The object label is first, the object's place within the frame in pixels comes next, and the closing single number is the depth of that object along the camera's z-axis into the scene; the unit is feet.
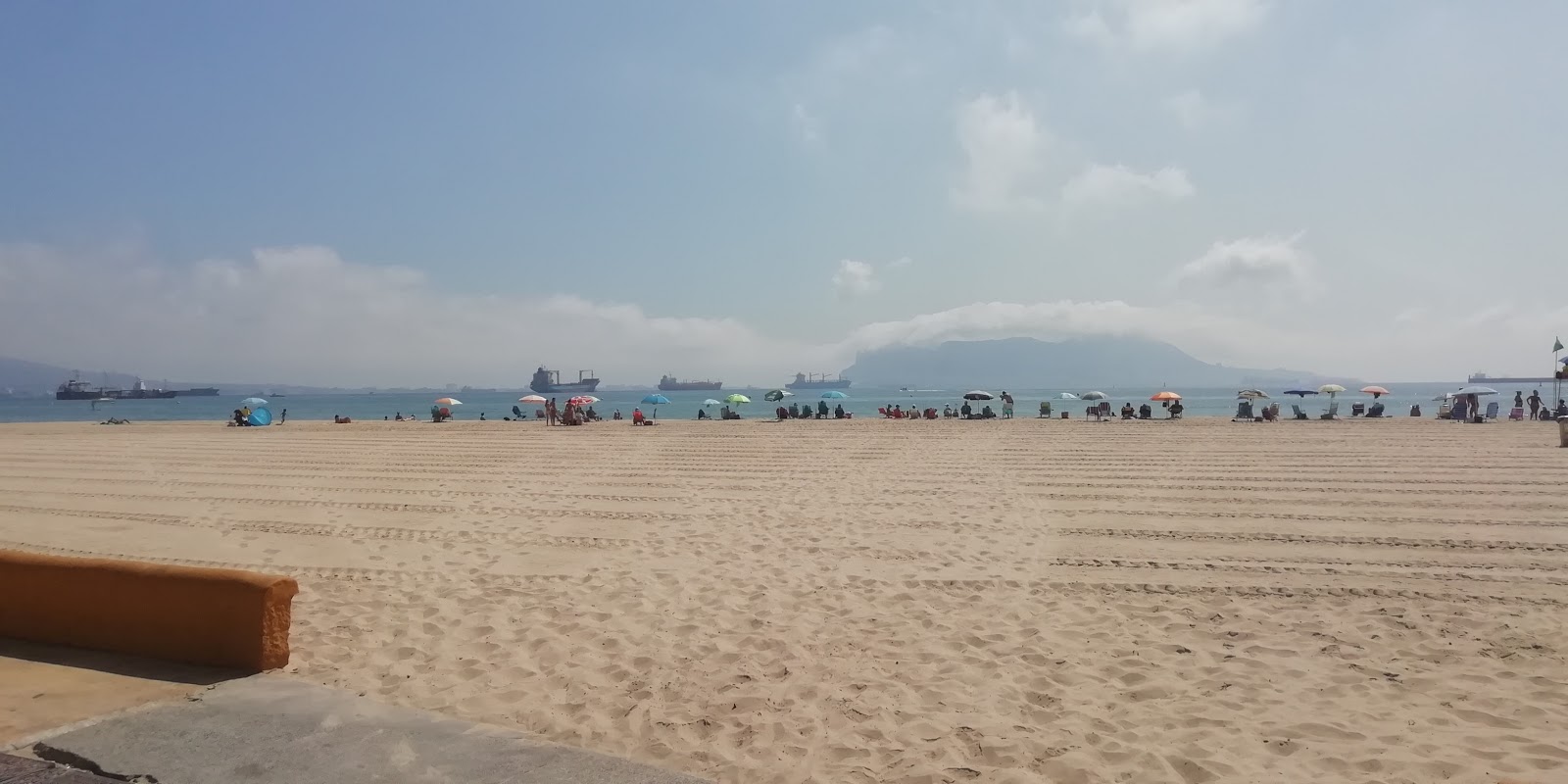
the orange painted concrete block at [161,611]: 14.93
